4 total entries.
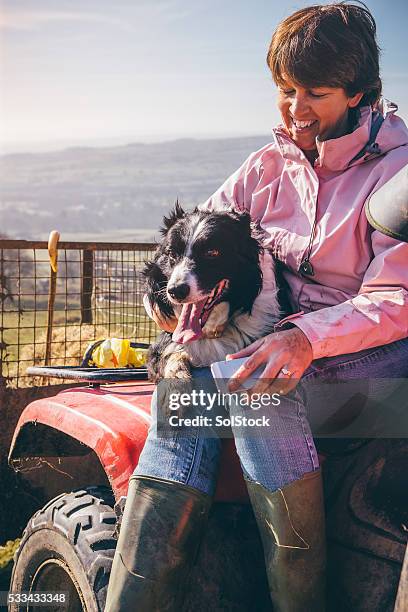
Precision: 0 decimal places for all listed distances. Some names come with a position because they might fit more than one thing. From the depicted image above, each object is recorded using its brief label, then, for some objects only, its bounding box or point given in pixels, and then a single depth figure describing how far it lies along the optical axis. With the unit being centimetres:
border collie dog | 243
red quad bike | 174
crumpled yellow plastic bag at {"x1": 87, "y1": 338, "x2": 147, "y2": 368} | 356
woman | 180
